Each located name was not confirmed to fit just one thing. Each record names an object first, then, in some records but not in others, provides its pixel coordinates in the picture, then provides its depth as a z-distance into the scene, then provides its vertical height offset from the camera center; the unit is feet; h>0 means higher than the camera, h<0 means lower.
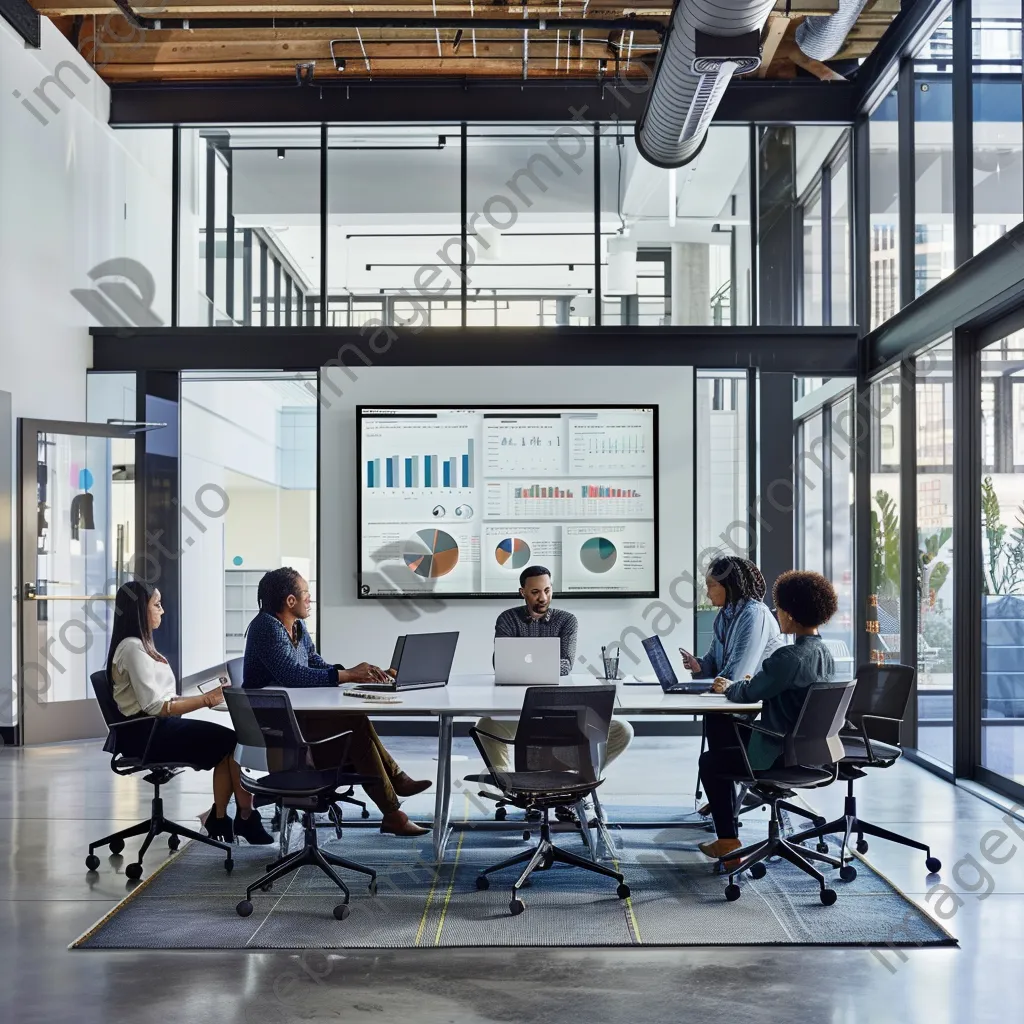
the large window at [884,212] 26.40 +7.46
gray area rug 13.57 -4.83
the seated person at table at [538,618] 20.67 -1.58
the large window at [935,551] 23.00 -0.40
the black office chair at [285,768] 14.79 -3.12
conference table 16.01 -2.46
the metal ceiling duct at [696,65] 18.11 +8.17
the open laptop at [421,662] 17.92 -2.08
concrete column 29.07 +6.24
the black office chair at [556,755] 14.80 -2.95
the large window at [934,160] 22.84 +7.58
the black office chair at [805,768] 15.26 -3.26
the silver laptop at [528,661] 18.13 -2.07
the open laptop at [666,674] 17.63 -2.21
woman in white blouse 16.43 -2.34
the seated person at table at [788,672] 15.70 -1.93
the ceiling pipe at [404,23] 24.49 +11.03
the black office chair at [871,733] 16.94 -3.20
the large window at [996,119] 19.77 +7.27
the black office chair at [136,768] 16.47 -3.46
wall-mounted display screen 28.50 +0.68
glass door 26.91 -0.70
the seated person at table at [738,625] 18.20 -1.50
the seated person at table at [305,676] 17.12 -2.28
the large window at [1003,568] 20.17 -0.67
